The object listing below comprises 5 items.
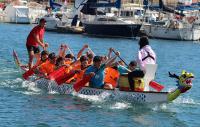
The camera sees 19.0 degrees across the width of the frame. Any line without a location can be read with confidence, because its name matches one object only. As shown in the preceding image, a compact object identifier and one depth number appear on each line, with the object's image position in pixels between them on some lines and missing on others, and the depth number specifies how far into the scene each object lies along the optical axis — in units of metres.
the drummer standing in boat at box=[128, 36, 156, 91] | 18.00
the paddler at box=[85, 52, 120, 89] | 18.75
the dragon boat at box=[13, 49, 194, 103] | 17.03
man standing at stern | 23.49
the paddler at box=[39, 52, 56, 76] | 21.31
